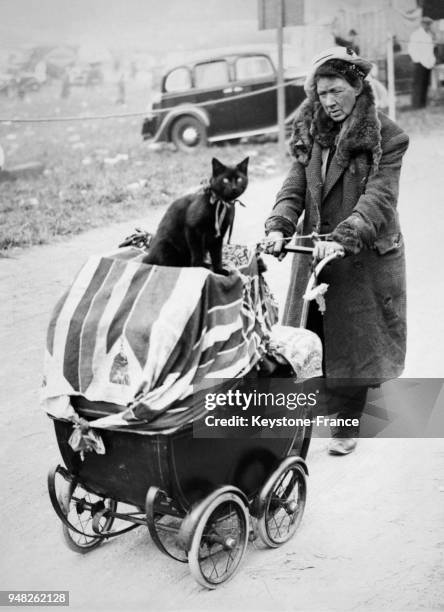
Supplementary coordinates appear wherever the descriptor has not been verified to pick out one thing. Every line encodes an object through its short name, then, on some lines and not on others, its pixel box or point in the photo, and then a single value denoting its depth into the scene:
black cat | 2.31
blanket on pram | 2.05
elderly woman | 2.80
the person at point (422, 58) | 5.82
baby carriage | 2.07
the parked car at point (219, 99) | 7.25
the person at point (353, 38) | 6.17
